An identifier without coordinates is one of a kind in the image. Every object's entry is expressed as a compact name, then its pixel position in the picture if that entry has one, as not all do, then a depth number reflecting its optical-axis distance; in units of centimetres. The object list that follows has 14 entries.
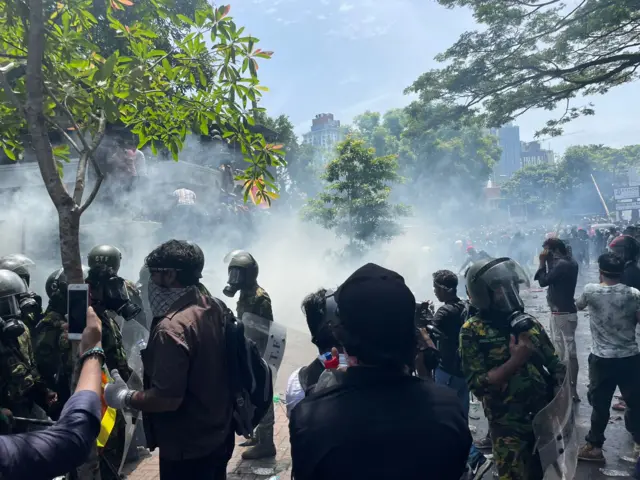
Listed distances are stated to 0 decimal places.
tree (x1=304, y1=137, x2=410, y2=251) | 1599
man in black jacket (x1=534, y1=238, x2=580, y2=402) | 603
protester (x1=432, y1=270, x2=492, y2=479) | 428
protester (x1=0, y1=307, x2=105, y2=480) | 135
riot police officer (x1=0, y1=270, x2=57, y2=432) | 286
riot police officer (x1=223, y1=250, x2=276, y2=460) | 459
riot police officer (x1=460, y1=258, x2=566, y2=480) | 296
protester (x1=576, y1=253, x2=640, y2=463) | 431
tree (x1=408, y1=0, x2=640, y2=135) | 880
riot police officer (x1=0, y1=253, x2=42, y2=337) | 366
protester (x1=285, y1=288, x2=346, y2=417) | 258
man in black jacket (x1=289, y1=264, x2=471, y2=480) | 141
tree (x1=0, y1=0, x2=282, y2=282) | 284
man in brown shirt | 237
